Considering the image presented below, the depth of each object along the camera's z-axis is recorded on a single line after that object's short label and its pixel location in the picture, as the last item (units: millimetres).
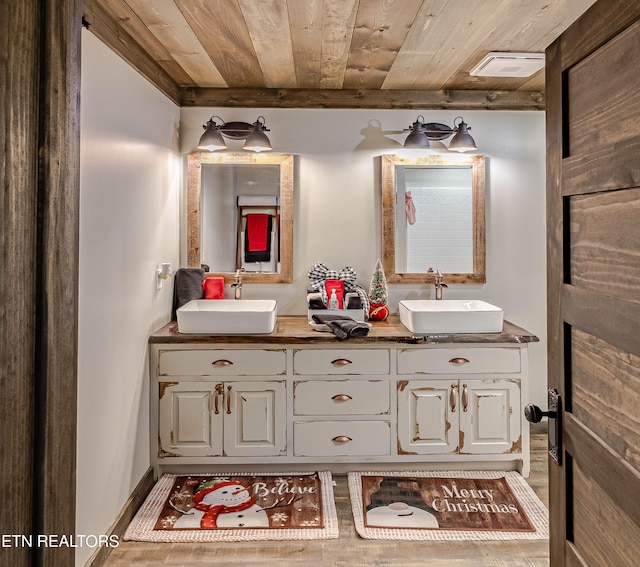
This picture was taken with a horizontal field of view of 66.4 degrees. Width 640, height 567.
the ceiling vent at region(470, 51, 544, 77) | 2602
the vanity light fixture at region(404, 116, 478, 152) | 3135
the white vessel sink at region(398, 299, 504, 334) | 2762
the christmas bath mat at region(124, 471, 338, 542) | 2279
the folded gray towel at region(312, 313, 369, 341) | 2713
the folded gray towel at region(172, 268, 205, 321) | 3172
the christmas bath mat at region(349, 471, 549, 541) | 2286
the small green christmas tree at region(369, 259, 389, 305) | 3221
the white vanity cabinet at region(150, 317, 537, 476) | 2734
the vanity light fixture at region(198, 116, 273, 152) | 3080
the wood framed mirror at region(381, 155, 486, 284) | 3330
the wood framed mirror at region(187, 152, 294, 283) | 3305
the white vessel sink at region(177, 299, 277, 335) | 2723
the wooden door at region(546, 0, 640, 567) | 869
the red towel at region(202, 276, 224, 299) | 3262
